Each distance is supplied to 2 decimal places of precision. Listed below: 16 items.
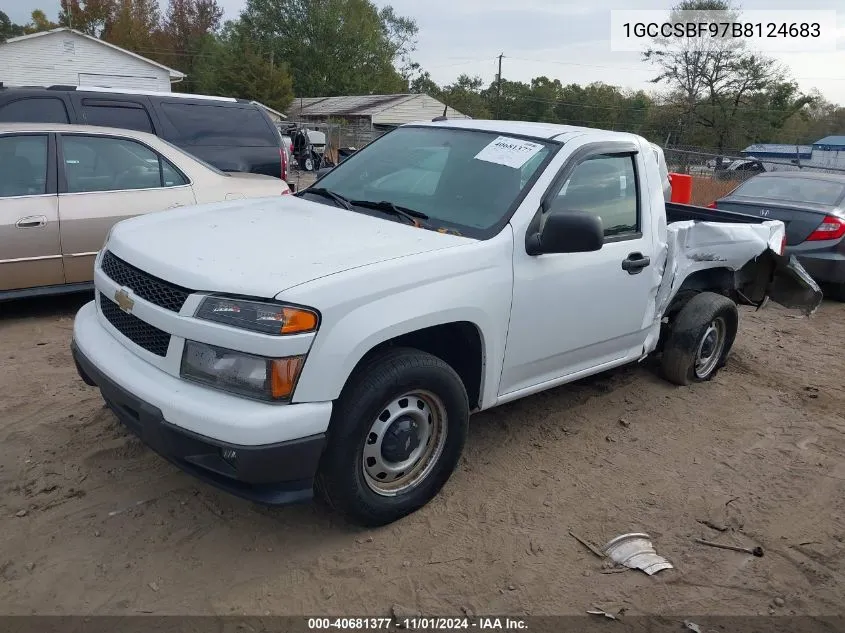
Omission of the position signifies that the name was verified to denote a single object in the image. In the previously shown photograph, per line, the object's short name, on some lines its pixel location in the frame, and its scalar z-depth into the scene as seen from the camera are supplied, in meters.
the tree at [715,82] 47.56
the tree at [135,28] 59.09
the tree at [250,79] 46.53
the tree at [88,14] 60.31
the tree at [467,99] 59.62
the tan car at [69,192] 5.51
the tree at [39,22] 60.69
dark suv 7.30
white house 32.12
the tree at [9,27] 52.12
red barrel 10.00
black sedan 8.17
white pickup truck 2.73
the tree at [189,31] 62.97
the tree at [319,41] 61.53
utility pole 48.28
